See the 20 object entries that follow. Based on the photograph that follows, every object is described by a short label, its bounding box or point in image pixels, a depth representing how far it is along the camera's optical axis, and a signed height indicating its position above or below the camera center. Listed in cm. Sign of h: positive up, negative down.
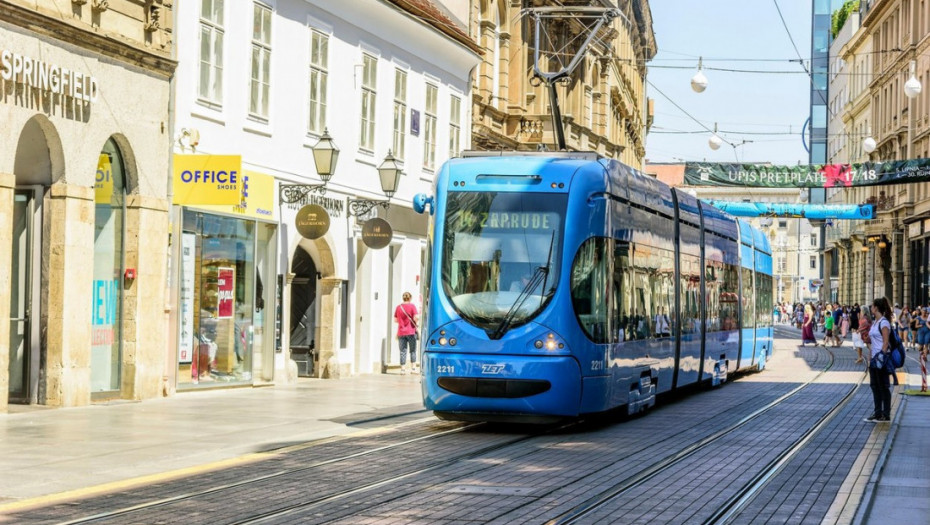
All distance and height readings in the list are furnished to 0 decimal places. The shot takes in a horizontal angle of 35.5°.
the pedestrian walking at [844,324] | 6034 +28
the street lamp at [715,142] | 5050 +653
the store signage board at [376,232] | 2791 +177
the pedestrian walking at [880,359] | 1973 -38
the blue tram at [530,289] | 1666 +44
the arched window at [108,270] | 2052 +72
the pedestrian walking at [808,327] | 5631 +10
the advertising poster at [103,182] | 2058 +197
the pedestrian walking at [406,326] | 3022 -4
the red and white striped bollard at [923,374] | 2658 -78
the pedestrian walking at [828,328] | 5925 +8
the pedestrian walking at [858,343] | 4336 -36
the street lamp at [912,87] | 4538 +767
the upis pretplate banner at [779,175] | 5459 +598
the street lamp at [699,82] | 3938 +671
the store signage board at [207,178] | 2181 +215
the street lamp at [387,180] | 2848 +283
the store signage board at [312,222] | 2542 +177
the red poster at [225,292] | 2377 +49
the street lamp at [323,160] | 2548 +287
